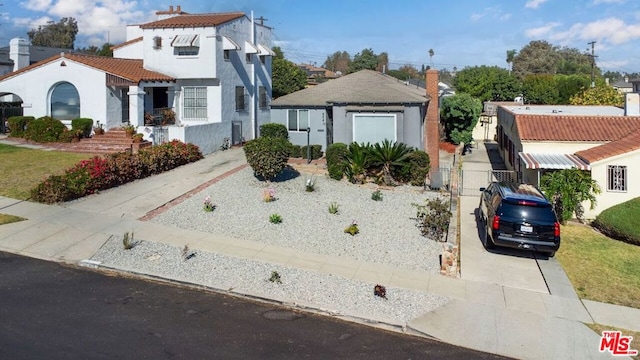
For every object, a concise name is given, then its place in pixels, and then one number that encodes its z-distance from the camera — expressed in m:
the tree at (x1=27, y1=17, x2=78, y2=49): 86.94
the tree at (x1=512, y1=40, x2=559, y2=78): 101.75
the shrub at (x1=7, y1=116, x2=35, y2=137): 26.55
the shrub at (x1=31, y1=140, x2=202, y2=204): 16.80
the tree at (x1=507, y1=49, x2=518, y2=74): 111.47
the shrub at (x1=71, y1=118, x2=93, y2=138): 25.56
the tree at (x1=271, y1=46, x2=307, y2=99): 48.50
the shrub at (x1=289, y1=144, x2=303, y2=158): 26.25
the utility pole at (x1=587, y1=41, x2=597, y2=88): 72.22
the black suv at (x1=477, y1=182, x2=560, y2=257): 14.12
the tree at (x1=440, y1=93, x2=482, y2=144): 35.84
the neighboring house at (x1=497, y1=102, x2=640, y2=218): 18.75
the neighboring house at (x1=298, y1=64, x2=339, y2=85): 60.40
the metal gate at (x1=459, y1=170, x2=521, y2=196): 23.47
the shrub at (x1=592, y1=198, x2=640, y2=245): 16.77
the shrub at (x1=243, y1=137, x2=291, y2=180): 20.03
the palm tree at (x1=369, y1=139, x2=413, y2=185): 21.42
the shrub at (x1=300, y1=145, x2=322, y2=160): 25.94
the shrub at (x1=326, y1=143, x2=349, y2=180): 21.98
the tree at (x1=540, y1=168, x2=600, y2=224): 18.98
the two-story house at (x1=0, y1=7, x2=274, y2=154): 26.16
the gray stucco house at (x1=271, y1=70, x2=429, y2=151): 23.91
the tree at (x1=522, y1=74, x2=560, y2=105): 62.78
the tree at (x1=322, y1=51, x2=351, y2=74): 121.96
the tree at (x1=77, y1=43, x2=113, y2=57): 64.29
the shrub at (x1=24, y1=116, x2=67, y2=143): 25.88
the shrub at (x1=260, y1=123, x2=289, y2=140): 26.28
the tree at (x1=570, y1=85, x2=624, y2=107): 47.94
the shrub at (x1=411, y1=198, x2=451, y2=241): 15.37
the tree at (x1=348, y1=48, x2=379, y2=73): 82.38
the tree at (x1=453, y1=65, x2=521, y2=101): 62.97
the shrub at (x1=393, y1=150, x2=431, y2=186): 21.69
